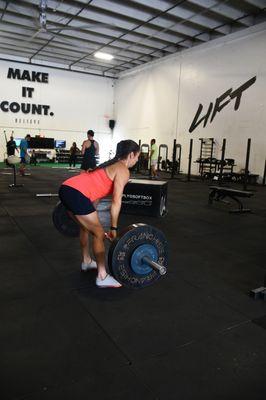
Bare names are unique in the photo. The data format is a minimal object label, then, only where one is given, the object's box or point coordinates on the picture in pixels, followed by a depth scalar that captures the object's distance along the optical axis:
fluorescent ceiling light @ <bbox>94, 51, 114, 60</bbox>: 12.22
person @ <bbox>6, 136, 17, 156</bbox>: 10.19
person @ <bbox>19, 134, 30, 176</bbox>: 8.65
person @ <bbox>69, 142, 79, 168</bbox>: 12.71
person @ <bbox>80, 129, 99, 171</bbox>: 6.12
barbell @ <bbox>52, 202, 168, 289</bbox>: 1.70
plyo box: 4.35
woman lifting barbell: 1.93
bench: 4.77
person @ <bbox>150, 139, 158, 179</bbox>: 9.27
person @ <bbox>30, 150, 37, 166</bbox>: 13.73
